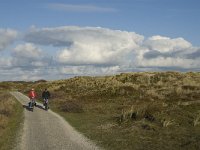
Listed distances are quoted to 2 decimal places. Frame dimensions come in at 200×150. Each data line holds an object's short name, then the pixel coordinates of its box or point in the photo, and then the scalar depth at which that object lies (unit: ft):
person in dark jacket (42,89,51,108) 126.21
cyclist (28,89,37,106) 126.00
